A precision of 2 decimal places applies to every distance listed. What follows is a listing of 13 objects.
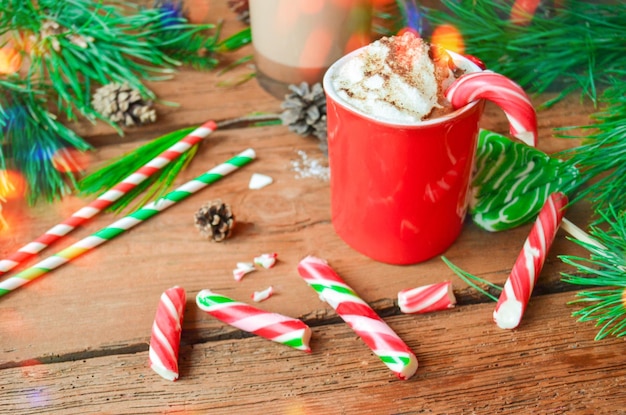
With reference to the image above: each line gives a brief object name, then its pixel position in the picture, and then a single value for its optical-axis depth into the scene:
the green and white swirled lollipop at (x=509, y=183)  0.92
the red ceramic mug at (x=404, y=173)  0.76
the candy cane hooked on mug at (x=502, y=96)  0.73
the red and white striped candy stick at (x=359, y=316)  0.75
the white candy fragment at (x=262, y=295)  0.86
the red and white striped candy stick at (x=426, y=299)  0.82
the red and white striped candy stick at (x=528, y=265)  0.81
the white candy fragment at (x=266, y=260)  0.90
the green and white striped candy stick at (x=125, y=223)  0.88
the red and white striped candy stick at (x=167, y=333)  0.76
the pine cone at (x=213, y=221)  0.93
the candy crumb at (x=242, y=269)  0.89
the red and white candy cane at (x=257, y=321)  0.78
